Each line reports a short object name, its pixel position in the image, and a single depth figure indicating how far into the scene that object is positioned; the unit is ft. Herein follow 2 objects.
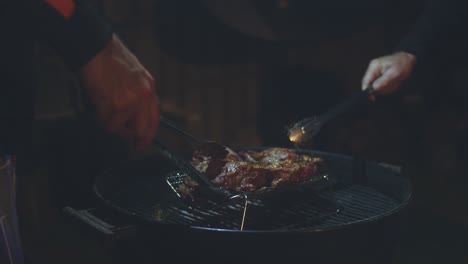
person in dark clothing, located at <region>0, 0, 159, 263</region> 5.56
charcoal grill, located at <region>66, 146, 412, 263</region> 6.41
